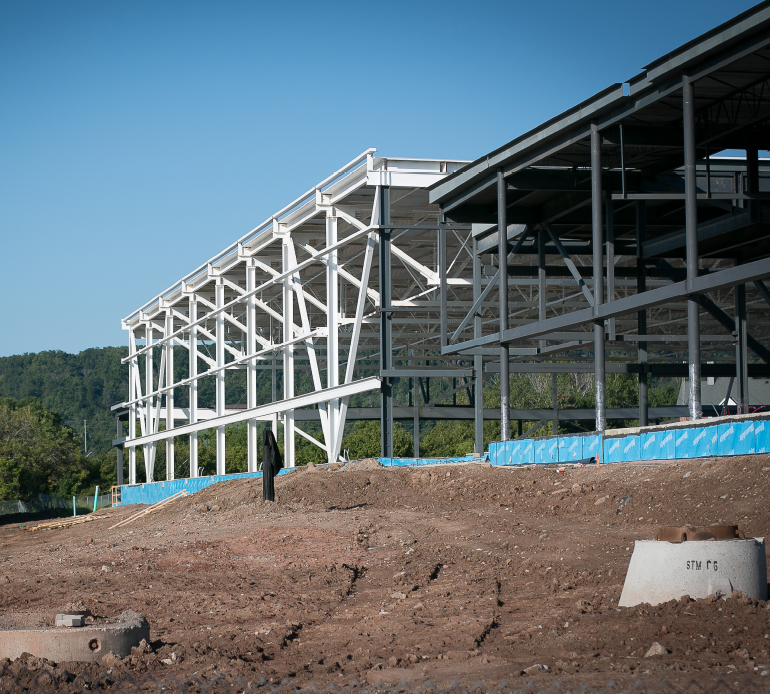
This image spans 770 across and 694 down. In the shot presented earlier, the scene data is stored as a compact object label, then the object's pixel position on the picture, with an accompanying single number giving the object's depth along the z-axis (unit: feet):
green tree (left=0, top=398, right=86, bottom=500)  261.65
